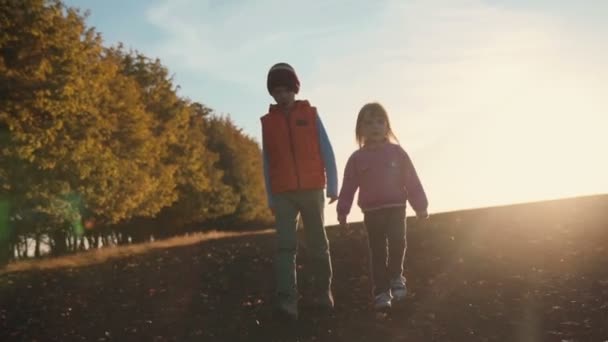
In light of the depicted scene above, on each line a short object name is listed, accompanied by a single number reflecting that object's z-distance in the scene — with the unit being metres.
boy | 7.42
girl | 7.75
